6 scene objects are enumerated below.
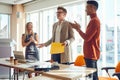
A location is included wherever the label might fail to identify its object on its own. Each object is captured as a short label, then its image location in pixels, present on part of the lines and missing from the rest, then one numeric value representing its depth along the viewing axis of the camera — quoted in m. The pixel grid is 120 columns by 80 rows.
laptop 2.15
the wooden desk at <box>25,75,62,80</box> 1.32
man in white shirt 2.04
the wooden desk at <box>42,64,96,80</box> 1.31
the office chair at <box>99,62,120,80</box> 1.59
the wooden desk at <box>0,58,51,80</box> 1.66
